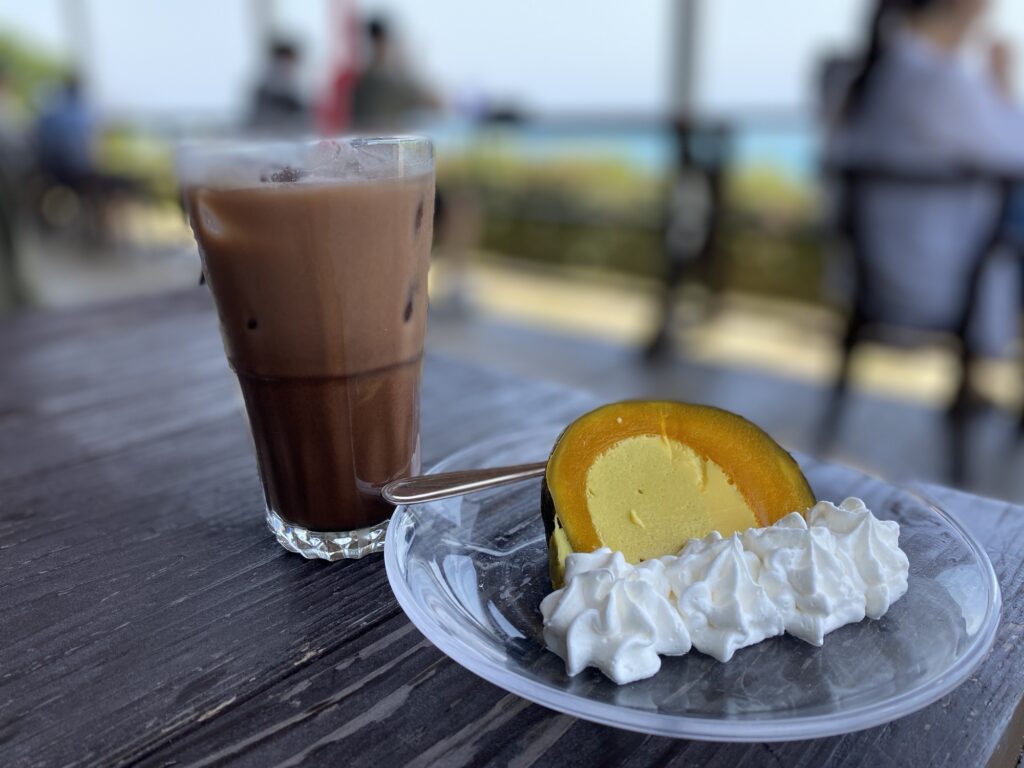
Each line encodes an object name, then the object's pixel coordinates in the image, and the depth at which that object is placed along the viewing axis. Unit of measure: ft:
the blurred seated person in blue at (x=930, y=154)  7.04
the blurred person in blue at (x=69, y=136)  20.45
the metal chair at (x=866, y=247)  6.68
